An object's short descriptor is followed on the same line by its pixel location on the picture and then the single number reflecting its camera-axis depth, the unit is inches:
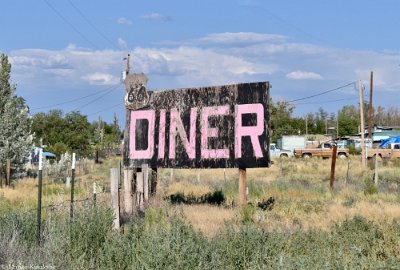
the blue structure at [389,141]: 2560.0
